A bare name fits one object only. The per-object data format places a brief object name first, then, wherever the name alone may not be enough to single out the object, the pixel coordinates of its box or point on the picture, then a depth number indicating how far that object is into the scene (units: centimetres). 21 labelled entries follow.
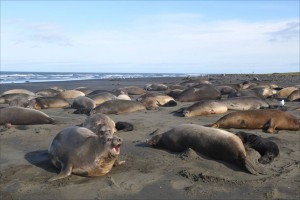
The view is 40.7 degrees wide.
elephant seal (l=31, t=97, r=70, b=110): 1141
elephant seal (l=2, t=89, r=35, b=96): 1611
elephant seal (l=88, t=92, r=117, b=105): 1241
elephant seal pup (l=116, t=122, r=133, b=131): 733
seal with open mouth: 456
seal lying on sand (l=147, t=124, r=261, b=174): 503
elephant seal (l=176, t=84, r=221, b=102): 1271
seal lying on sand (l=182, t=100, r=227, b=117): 916
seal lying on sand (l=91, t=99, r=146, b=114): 988
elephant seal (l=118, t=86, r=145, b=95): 1682
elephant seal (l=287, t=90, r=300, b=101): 1229
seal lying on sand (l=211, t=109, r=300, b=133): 730
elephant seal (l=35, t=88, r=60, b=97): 1587
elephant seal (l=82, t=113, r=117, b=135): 651
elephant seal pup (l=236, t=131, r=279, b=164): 518
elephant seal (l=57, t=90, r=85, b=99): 1496
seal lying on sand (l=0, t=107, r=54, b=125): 831
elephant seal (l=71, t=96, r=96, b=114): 1108
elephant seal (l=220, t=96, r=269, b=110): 1015
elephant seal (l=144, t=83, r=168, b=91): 1985
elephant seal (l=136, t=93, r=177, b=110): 1139
